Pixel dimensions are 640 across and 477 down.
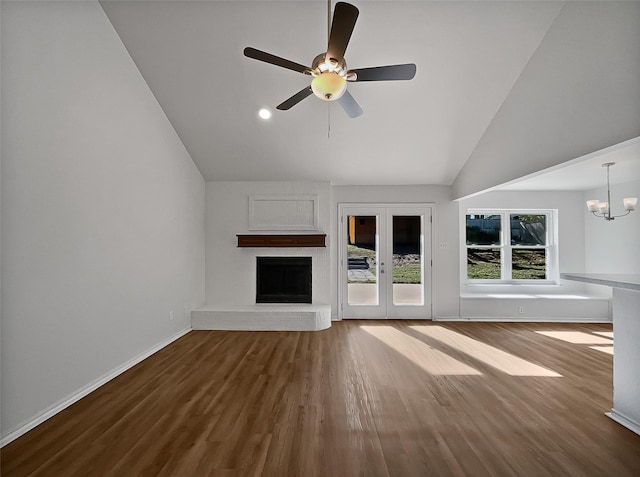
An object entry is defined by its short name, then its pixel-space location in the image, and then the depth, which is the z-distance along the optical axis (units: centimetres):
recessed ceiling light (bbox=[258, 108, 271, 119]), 454
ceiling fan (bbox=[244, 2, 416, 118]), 229
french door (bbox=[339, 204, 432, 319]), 613
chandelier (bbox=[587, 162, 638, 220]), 457
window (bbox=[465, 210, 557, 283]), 671
